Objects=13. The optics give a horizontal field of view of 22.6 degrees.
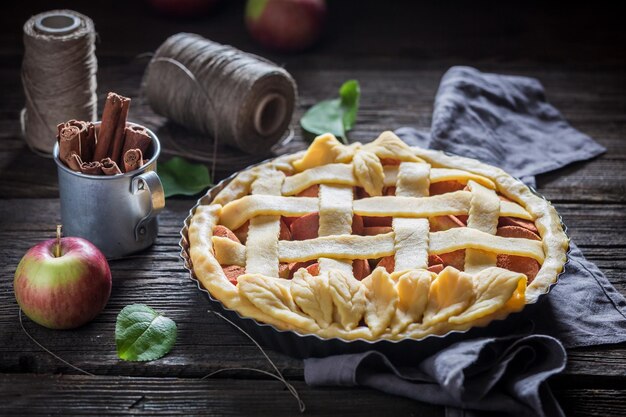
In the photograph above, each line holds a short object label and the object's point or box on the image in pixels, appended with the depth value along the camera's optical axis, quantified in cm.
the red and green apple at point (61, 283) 101
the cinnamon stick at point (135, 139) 109
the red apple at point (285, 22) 140
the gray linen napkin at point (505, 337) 96
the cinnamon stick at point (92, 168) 106
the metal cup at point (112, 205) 107
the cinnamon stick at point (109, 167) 106
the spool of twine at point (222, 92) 122
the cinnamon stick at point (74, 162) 106
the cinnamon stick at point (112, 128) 108
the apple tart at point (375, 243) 97
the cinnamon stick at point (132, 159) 107
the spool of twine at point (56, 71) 120
